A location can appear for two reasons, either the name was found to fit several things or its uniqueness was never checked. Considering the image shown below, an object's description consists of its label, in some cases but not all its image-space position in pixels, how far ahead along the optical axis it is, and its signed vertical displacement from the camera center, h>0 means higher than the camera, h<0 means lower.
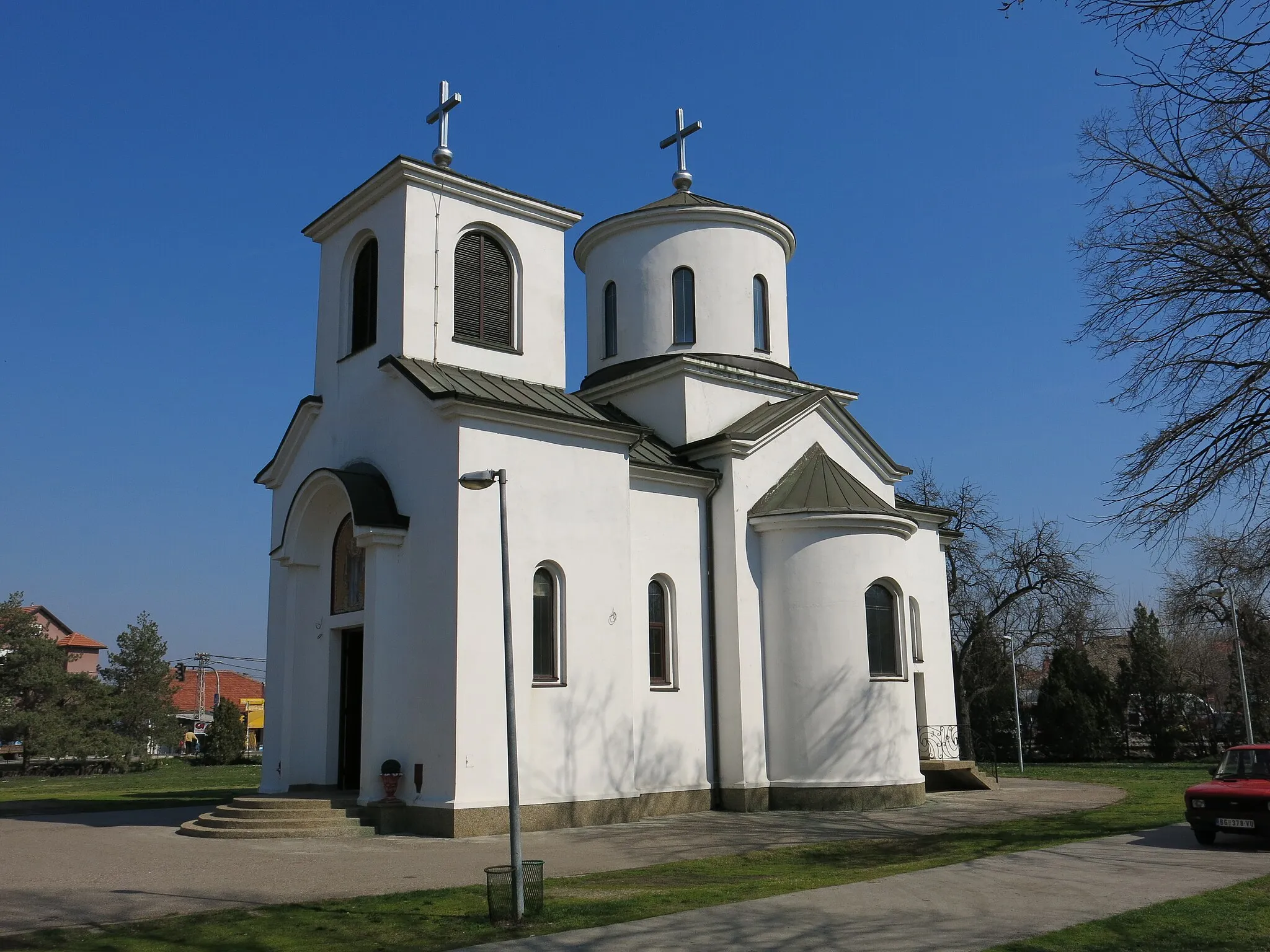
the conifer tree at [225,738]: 41.97 -1.42
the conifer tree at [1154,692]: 39.06 -0.50
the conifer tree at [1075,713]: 38.50 -1.16
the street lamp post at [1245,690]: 28.89 -0.40
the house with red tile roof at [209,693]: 74.12 +0.57
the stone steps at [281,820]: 15.12 -1.69
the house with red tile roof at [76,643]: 74.06 +4.38
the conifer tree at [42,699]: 37.97 +0.19
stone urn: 15.61 -1.19
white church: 16.05 +2.07
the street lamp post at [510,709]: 9.01 -0.13
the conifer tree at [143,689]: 42.75 +0.56
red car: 12.75 -1.48
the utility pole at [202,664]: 71.62 +2.43
